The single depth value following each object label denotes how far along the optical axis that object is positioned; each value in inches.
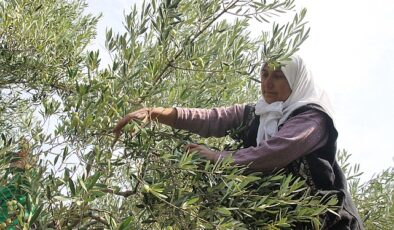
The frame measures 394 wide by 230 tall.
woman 94.9
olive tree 79.8
